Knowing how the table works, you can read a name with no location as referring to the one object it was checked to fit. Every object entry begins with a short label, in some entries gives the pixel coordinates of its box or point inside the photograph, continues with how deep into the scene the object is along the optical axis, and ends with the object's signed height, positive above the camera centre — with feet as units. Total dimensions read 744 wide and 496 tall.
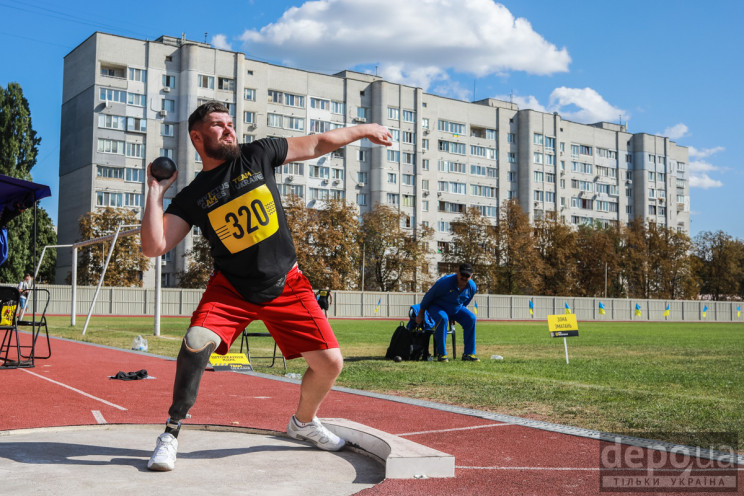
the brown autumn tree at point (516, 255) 252.42 +14.33
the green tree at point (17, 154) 185.98 +34.62
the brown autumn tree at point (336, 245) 214.69 +14.65
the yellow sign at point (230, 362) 34.96 -3.26
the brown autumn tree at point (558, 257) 260.62 +14.48
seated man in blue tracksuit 42.42 -0.45
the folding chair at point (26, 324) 37.81 -1.71
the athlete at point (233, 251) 14.46 +0.83
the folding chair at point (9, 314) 36.47 -1.20
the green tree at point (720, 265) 303.27 +14.70
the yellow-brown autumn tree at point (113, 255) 195.72 +9.72
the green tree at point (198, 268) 206.28 +6.85
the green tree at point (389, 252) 239.50 +14.21
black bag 43.73 -2.87
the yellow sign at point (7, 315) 37.42 -1.25
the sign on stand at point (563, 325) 42.53 -1.55
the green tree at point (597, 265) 270.05 +12.21
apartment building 228.63 +56.60
